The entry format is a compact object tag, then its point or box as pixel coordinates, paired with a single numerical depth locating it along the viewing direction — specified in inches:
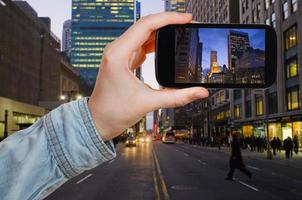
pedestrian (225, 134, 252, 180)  681.6
